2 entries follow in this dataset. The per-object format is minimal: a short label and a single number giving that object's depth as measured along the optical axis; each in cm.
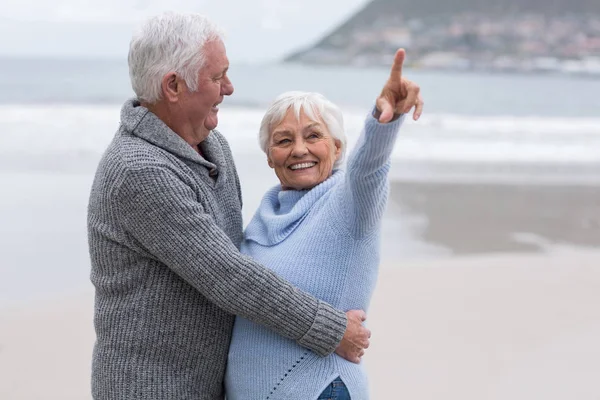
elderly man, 269
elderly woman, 270
